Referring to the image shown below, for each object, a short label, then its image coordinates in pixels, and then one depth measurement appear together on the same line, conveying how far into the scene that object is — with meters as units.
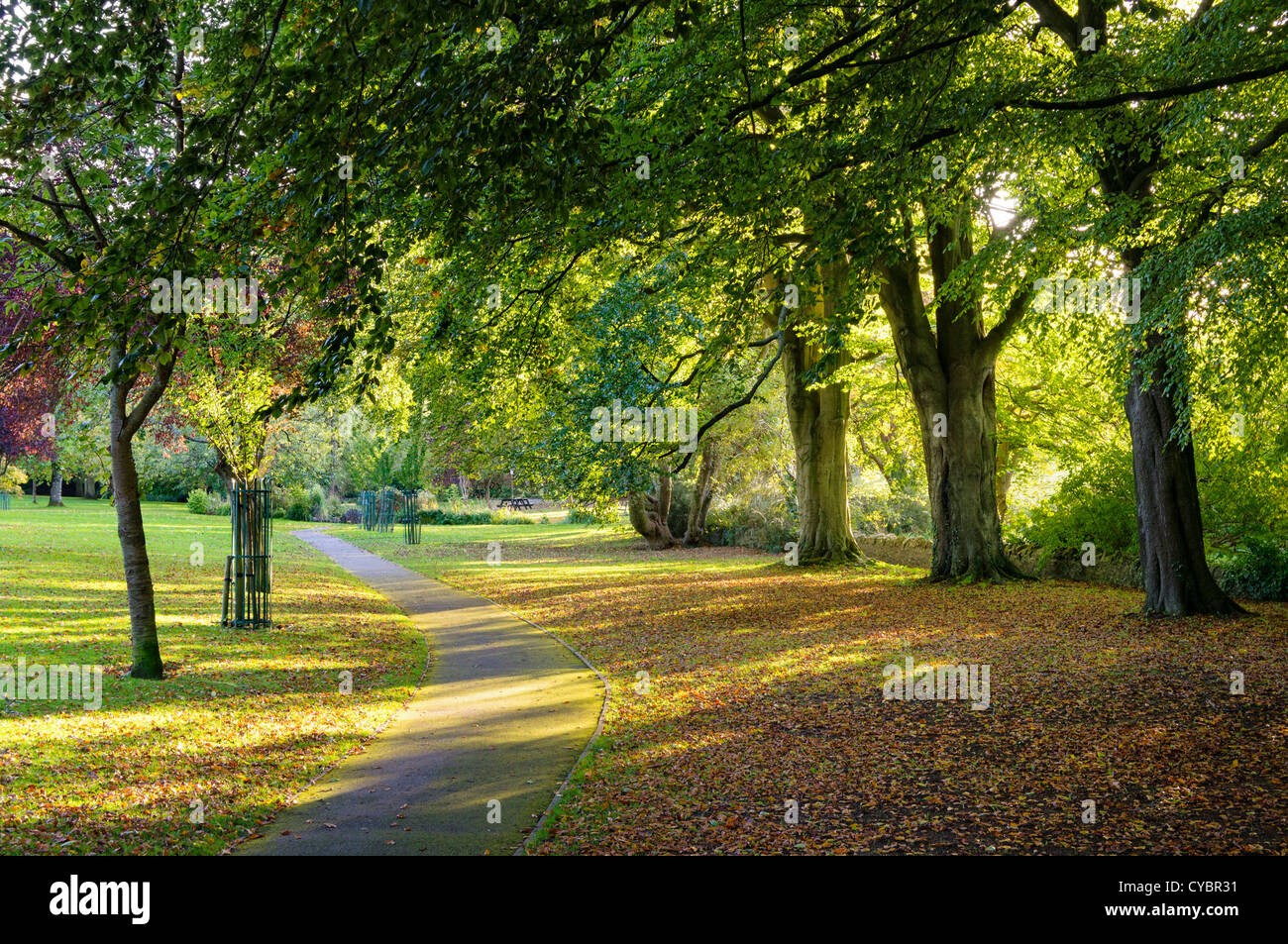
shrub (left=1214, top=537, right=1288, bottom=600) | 15.31
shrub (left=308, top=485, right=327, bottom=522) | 58.53
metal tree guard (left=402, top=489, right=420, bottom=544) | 38.03
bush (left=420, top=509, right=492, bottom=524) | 52.96
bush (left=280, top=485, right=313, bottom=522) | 56.94
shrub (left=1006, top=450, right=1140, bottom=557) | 17.91
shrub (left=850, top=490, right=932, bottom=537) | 30.12
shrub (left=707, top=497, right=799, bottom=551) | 31.95
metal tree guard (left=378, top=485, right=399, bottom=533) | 45.16
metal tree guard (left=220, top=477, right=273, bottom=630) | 13.75
